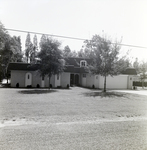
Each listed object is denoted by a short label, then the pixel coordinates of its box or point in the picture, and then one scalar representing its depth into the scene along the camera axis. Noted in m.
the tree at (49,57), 21.92
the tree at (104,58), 20.98
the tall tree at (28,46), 68.88
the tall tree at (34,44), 68.99
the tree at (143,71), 34.88
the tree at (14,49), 36.50
